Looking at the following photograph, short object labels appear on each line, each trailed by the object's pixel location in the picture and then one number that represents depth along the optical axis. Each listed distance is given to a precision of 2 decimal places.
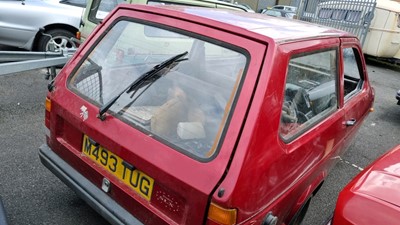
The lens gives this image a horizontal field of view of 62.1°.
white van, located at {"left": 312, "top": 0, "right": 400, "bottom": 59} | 9.41
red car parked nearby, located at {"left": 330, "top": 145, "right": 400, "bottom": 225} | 1.67
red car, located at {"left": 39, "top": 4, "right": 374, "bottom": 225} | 1.57
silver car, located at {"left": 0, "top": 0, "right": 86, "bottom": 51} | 5.60
